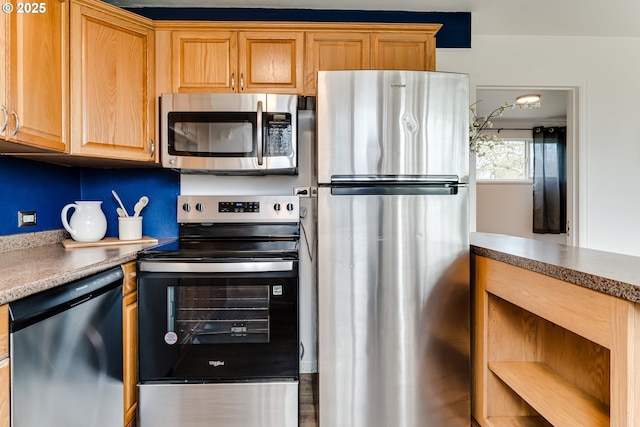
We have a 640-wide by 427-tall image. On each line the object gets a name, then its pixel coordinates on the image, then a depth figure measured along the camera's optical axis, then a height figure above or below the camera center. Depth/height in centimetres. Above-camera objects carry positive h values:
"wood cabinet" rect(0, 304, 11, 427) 89 -42
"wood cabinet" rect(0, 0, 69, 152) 127 +54
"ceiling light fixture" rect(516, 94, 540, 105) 327 +104
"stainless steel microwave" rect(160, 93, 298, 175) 190 +42
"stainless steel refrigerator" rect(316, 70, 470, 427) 156 -25
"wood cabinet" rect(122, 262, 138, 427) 151 -60
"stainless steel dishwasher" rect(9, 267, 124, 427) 96 -48
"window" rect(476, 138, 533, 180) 537 +70
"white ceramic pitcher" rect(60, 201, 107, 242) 189 -8
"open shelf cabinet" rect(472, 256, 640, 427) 82 -51
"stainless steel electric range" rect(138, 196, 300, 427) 158 -60
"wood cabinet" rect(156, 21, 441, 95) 198 +91
